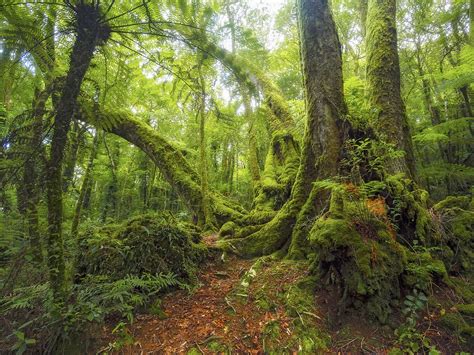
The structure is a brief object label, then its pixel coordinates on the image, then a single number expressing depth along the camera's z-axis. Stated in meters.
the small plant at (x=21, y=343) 1.96
